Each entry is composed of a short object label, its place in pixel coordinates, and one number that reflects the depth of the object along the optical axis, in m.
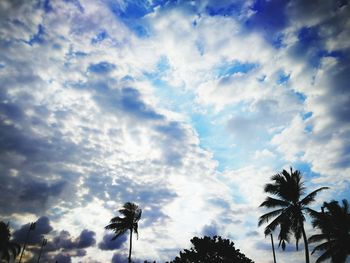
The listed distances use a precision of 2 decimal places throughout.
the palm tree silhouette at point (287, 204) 21.20
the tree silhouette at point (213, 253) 18.23
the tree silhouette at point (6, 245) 48.66
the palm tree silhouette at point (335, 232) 24.22
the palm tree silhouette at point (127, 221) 33.25
